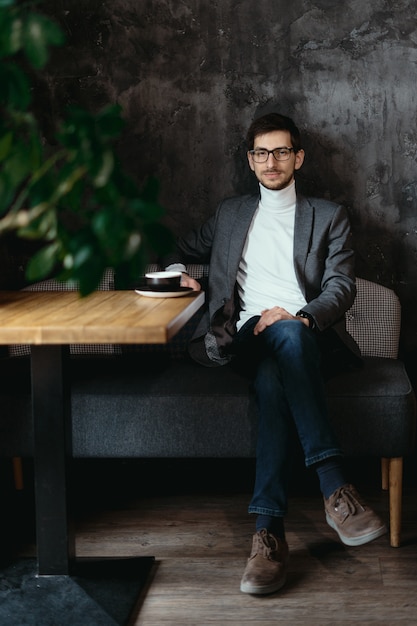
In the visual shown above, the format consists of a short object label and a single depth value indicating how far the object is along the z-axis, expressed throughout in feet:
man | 7.10
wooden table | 6.03
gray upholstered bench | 7.77
